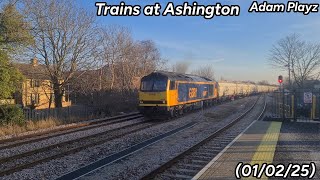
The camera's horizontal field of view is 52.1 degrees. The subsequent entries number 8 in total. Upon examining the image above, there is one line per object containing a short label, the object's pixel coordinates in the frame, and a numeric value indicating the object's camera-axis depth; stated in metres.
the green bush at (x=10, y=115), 18.58
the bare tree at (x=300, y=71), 52.28
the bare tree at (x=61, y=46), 26.65
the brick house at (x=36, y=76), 26.03
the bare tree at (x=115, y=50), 39.84
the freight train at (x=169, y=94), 22.61
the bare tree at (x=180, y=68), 95.35
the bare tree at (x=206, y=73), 122.69
